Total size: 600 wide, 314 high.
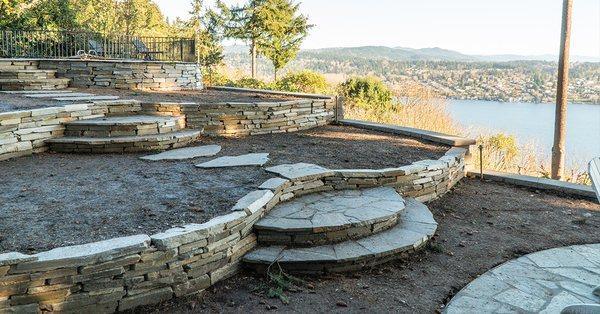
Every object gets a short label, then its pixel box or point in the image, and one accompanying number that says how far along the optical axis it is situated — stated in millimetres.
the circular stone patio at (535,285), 2719
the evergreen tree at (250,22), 24953
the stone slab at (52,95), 7148
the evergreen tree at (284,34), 25312
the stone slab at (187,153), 5031
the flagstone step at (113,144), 5270
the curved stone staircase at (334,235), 3109
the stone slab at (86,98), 6672
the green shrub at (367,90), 19500
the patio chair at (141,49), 12216
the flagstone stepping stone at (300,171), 4098
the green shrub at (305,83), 19281
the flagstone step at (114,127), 5508
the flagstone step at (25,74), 8695
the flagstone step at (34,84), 8438
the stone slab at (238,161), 4668
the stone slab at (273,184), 3701
